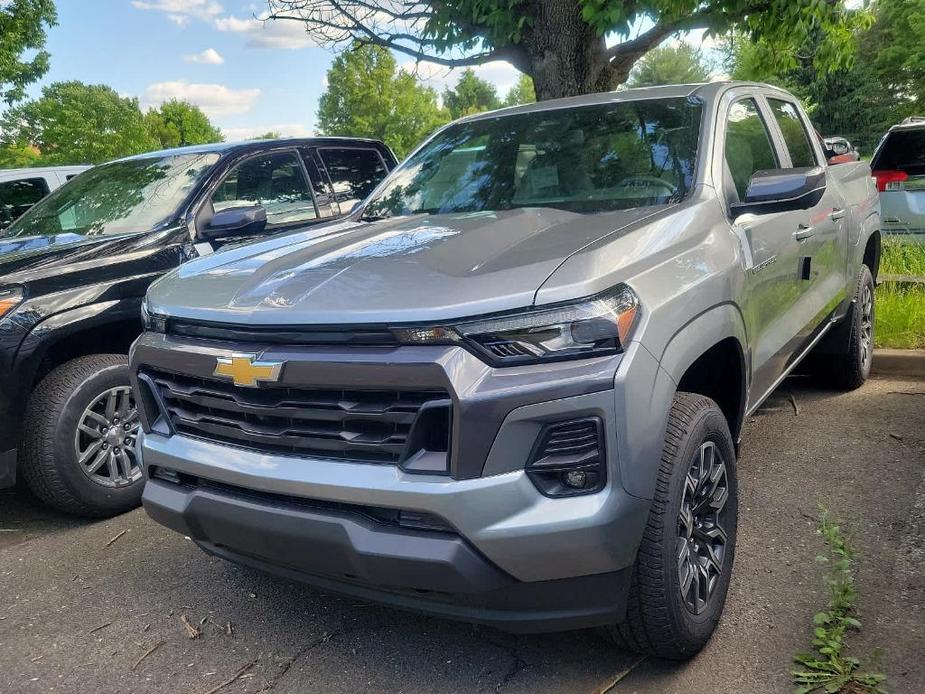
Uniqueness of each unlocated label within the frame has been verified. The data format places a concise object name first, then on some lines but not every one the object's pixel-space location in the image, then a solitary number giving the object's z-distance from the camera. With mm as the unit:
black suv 3836
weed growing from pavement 2445
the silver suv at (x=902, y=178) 7887
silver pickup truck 2141
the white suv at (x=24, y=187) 8422
